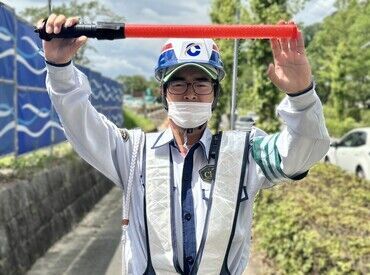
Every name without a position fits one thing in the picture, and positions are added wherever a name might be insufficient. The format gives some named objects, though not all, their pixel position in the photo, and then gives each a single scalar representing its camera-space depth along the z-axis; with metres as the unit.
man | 1.97
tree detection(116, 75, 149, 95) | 86.75
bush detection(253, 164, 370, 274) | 4.20
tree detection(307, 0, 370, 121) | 32.94
